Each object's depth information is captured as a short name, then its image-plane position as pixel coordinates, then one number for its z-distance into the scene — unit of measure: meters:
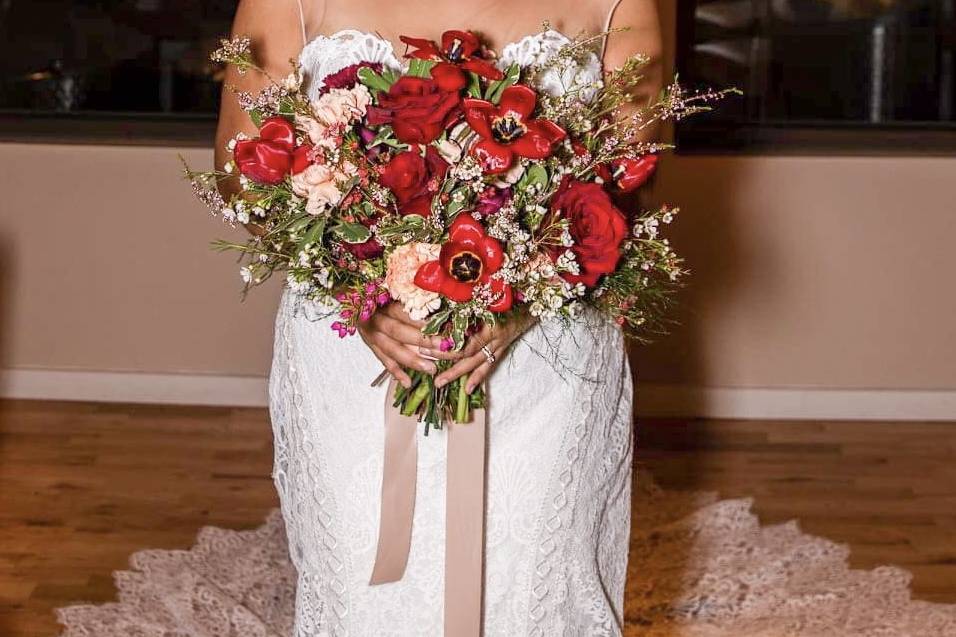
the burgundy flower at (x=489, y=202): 1.94
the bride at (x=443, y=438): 2.19
